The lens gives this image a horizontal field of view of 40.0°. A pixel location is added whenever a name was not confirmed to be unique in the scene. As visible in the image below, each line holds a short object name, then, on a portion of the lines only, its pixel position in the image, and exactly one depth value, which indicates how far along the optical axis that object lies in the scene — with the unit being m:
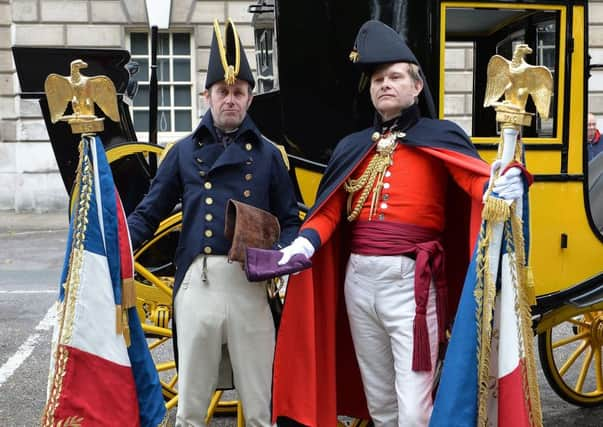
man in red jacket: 2.83
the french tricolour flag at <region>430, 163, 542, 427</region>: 2.59
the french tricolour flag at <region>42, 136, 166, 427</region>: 2.84
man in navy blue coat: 2.96
